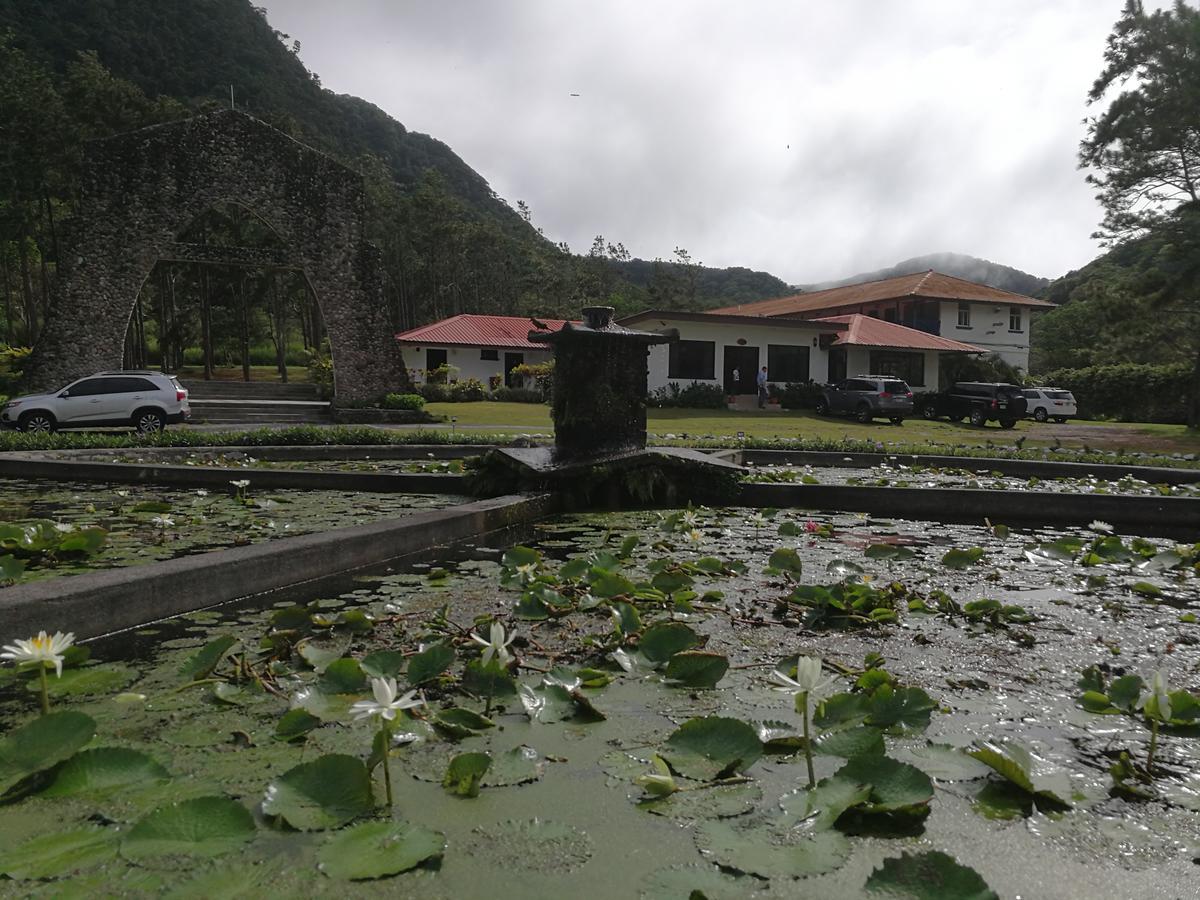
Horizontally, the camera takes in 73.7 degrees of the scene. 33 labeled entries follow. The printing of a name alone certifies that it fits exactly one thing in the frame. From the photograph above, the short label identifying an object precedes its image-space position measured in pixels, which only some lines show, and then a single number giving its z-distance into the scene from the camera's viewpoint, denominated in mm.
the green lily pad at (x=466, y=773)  1662
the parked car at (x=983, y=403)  24719
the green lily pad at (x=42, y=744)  1670
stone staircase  22761
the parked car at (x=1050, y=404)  29672
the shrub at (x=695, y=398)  28281
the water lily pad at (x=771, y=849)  1419
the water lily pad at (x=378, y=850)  1367
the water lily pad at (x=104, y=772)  1646
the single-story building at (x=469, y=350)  35438
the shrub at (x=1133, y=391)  30578
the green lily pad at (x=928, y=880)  1226
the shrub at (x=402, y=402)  22828
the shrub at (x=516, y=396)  31475
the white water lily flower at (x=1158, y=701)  1829
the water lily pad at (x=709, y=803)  1637
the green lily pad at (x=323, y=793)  1532
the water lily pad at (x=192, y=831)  1400
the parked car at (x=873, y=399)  24719
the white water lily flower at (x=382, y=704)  1537
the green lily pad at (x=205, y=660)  2320
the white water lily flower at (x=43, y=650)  1837
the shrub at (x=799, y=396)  29484
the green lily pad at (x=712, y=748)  1783
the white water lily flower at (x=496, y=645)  2125
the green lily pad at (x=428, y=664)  2264
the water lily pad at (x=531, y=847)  1437
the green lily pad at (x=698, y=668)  2375
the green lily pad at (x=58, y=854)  1345
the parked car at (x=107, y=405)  16969
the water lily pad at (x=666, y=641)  2605
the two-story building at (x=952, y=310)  37625
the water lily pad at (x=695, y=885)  1330
